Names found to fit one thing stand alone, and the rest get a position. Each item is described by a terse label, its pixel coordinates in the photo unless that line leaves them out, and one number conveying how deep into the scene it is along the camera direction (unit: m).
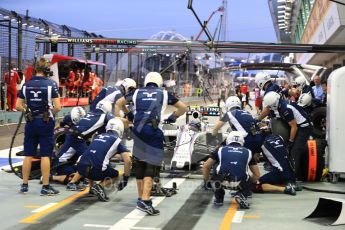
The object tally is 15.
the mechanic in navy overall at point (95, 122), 8.59
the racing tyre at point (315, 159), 9.20
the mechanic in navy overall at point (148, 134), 7.00
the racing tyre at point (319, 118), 11.59
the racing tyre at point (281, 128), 9.73
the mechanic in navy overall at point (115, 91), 9.43
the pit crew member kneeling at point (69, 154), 8.91
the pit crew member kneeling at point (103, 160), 7.69
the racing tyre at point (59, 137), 9.97
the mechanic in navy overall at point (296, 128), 9.27
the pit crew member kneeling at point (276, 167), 8.53
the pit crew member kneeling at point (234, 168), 7.31
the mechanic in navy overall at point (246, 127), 8.15
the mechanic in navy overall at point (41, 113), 7.93
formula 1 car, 9.56
